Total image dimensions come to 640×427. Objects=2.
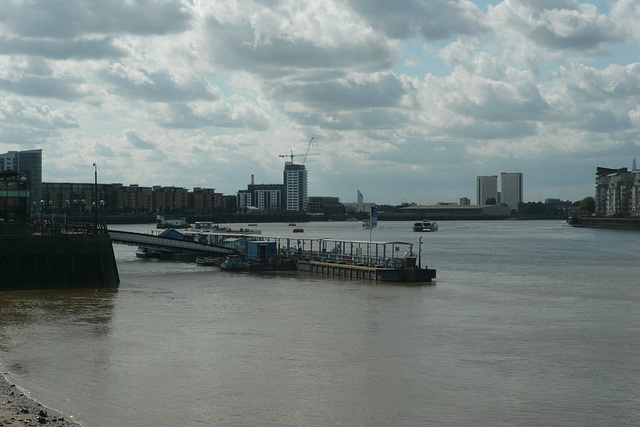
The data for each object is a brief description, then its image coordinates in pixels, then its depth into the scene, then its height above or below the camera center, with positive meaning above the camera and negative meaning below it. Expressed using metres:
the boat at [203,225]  165.71 -3.70
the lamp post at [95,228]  58.65 -1.60
